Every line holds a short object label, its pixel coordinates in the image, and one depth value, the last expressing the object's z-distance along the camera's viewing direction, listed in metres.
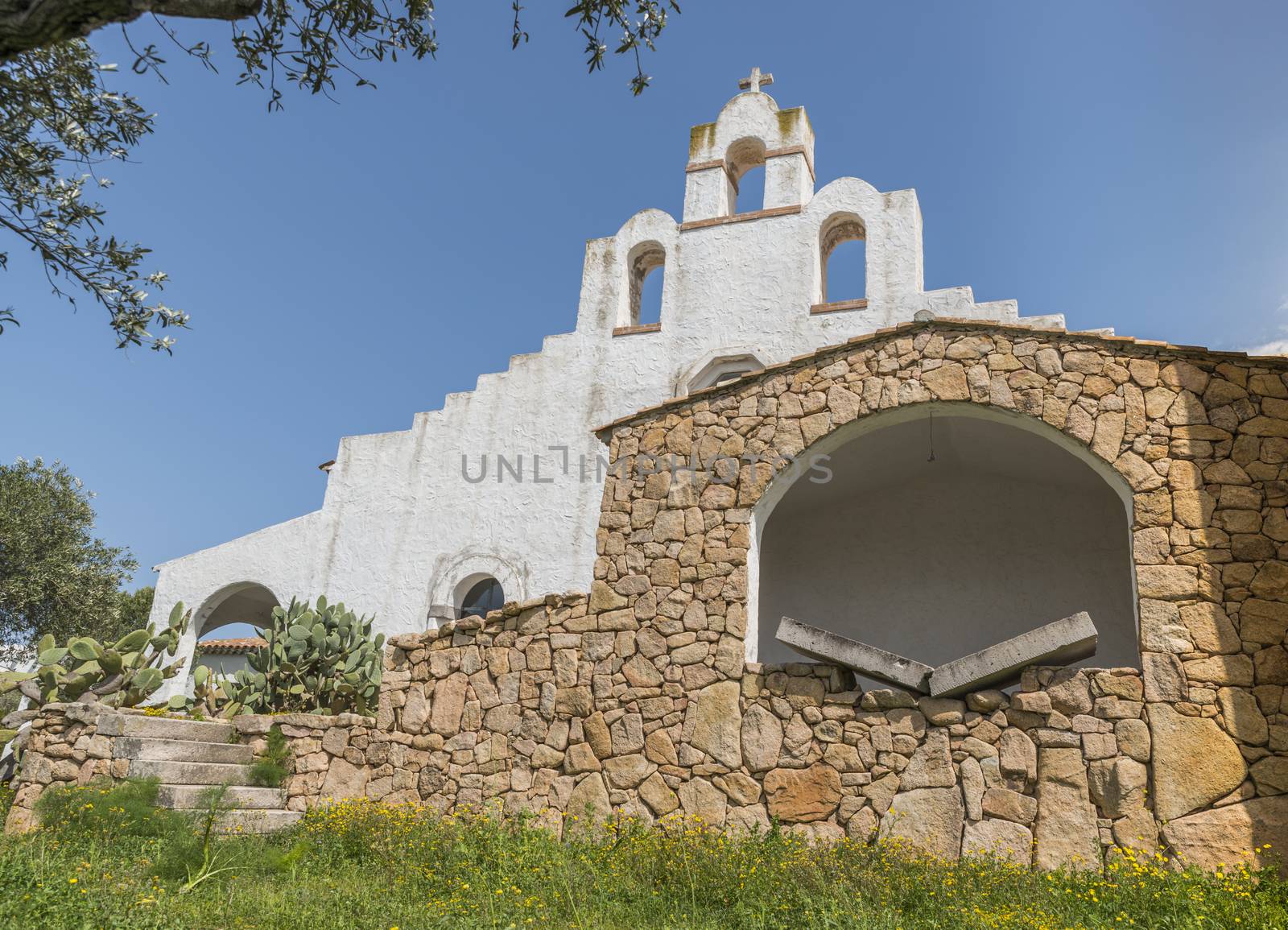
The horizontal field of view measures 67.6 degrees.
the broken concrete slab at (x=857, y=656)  6.93
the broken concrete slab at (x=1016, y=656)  6.51
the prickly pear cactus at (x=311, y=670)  9.74
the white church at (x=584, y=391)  12.96
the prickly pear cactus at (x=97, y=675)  9.34
